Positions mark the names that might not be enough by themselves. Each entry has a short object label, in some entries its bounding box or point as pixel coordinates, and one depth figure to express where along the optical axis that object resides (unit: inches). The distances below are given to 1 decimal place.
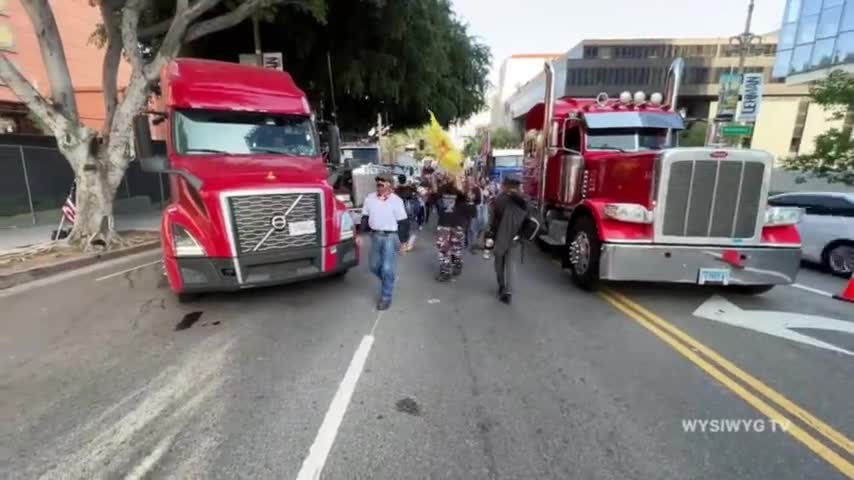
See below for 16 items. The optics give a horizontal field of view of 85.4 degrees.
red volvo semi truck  209.2
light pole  654.5
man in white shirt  228.7
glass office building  993.5
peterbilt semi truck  225.1
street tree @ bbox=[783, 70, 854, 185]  476.7
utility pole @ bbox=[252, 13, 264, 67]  494.6
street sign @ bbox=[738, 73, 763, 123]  604.7
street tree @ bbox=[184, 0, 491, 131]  558.3
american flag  383.5
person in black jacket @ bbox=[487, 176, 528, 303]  244.1
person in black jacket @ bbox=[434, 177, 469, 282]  291.2
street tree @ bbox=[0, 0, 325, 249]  341.1
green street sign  580.0
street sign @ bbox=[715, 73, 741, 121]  609.9
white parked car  329.1
